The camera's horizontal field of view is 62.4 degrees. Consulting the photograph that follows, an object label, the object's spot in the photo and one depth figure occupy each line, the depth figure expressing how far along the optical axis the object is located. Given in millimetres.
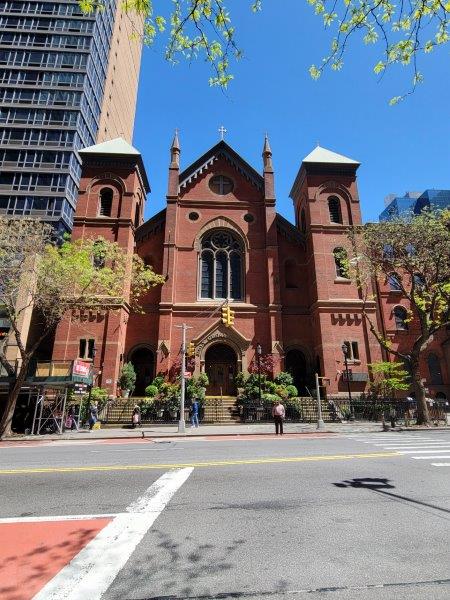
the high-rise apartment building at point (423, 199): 101938
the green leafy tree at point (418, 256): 19797
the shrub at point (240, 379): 26386
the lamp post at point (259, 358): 24039
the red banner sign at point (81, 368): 20406
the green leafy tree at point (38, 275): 18484
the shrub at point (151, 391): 25078
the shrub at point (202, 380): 25766
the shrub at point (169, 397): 23484
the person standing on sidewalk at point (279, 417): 16969
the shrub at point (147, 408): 23469
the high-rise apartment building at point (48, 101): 45531
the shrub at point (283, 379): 26094
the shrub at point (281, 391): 24828
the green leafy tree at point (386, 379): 24688
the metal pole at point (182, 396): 18516
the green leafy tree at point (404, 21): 4727
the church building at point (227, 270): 27062
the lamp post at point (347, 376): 23552
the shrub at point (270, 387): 25312
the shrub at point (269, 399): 23688
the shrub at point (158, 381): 25594
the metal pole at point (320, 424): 19475
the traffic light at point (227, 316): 17500
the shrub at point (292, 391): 25422
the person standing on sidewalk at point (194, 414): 21344
